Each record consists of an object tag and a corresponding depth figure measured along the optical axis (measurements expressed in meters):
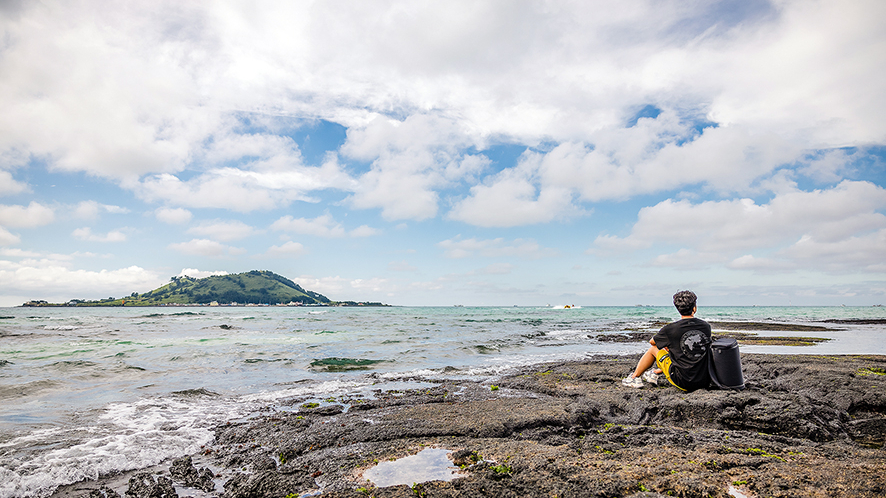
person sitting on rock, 7.18
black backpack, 7.21
